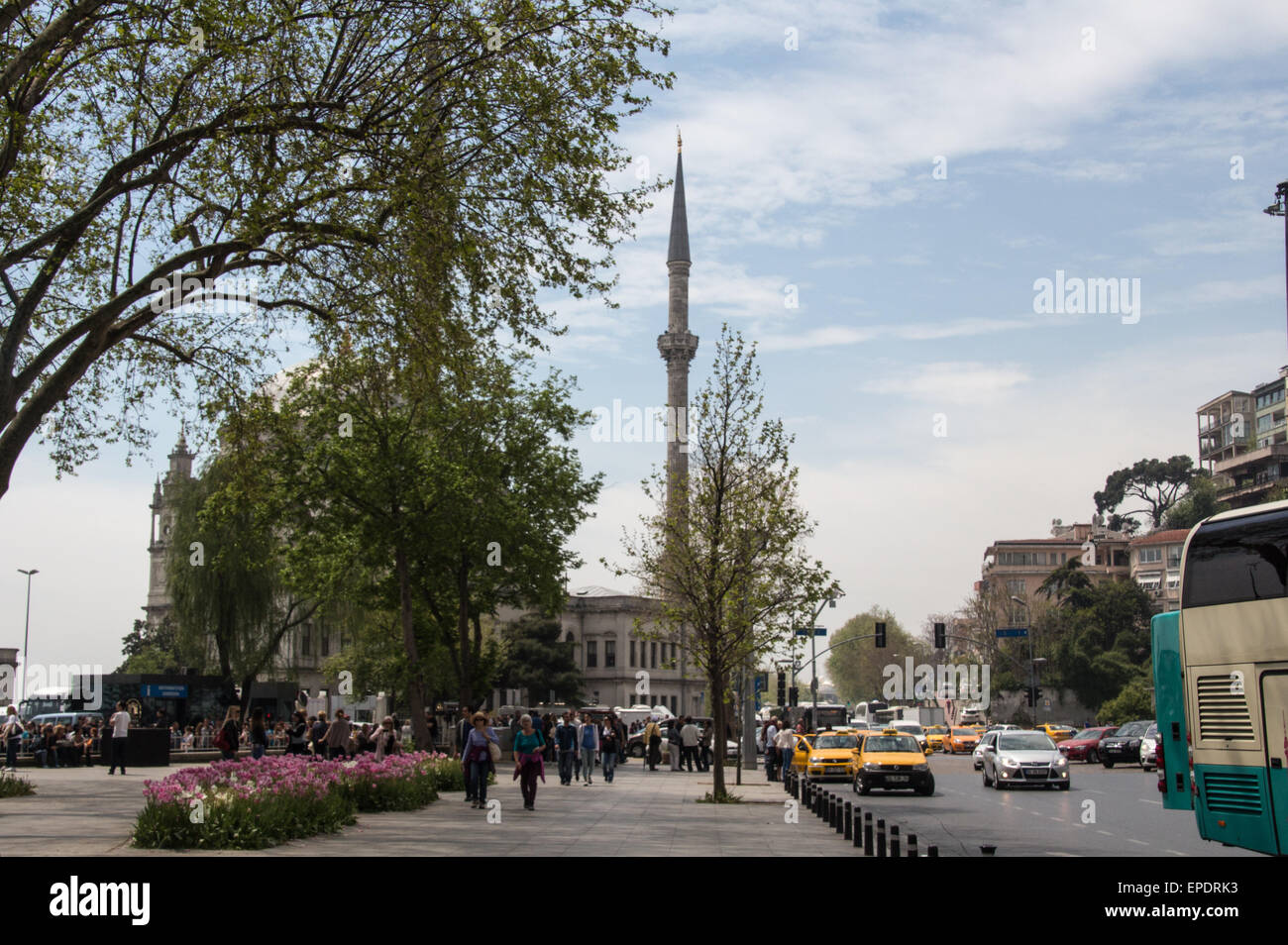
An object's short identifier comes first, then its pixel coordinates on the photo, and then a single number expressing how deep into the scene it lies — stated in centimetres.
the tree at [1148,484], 12375
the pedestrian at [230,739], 2803
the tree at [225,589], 5119
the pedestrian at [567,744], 3416
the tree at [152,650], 10456
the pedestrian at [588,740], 3631
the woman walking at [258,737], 3145
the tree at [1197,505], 10161
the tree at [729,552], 2734
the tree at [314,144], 2033
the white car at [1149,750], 4319
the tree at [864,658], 15200
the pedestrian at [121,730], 3428
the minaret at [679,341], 9476
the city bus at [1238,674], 1260
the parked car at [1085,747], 5147
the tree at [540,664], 9575
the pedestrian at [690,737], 4250
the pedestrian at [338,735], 2830
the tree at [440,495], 3853
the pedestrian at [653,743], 4584
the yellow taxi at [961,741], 6806
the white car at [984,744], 3645
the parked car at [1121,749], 4615
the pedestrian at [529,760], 2350
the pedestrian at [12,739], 3572
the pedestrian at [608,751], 3600
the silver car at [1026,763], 3253
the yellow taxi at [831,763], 3731
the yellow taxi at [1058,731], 6053
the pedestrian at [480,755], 2295
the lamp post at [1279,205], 4506
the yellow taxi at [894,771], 3088
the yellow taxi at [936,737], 7169
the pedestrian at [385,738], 2753
